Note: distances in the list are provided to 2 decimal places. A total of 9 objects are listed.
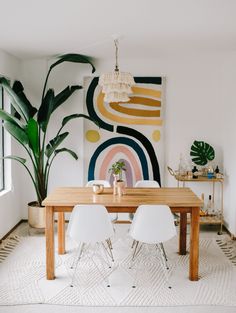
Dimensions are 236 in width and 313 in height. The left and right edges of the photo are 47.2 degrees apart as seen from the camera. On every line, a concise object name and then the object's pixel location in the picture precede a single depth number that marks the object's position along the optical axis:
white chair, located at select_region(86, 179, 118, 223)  3.15
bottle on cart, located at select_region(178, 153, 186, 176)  3.84
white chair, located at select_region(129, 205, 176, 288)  2.45
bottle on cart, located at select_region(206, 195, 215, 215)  3.80
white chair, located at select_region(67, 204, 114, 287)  2.46
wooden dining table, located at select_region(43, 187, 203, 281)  2.56
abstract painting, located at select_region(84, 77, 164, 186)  3.88
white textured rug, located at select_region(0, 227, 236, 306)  2.30
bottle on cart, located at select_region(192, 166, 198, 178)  3.73
